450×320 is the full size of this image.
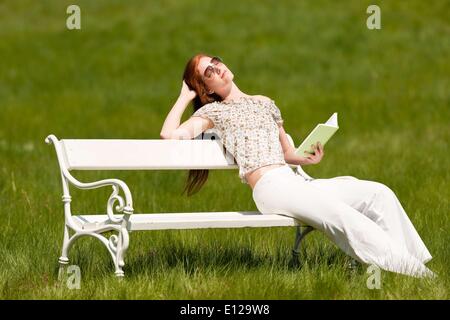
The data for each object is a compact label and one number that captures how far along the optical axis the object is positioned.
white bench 9.84
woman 9.95
